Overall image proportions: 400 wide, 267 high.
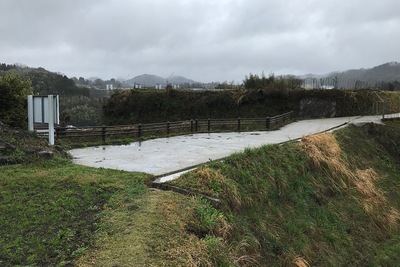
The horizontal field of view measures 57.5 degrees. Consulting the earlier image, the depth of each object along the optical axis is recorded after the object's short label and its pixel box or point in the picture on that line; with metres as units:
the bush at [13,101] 11.80
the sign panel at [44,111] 10.46
